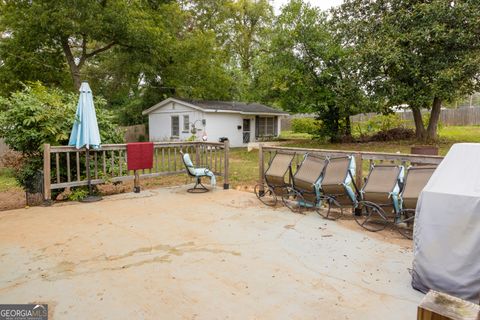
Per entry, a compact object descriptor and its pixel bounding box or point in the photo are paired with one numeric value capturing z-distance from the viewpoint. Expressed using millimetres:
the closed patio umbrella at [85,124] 5855
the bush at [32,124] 5746
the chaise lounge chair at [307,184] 5195
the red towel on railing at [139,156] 6637
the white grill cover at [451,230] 2576
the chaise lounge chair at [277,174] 5680
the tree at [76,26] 14773
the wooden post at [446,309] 1065
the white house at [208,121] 18328
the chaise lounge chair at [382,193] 4297
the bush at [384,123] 18700
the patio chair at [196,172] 6828
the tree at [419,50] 12977
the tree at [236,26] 25453
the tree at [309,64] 15680
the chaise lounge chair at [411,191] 4008
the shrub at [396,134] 17578
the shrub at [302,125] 26081
